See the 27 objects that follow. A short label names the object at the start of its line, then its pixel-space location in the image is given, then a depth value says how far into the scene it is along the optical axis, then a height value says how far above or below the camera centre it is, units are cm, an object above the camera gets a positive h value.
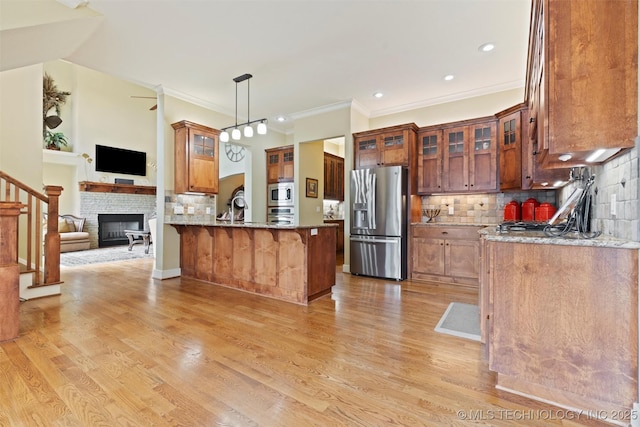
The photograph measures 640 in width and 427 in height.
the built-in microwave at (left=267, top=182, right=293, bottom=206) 655 +45
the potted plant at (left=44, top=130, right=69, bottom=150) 785 +201
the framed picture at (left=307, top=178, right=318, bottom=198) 608 +55
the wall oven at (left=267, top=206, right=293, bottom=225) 648 +0
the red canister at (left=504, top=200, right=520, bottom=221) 426 +3
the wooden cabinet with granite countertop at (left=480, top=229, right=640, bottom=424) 148 -57
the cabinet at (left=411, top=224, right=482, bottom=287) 429 -59
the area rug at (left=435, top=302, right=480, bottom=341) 261 -104
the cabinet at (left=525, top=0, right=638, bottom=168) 150 +71
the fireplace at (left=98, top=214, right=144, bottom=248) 883 -36
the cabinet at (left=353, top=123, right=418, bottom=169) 479 +112
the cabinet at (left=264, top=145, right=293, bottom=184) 657 +113
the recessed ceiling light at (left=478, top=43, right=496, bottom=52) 345 +194
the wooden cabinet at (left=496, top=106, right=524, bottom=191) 393 +88
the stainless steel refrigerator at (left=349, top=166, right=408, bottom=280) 466 -13
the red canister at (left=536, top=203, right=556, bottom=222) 394 +3
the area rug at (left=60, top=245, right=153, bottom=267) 635 -97
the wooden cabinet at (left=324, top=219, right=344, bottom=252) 774 -50
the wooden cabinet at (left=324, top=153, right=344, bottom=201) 719 +92
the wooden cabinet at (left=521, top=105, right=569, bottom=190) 289 +41
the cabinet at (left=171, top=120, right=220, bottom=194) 478 +94
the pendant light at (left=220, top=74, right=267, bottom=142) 413 +120
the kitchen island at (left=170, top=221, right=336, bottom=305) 354 -58
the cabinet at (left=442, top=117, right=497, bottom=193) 437 +85
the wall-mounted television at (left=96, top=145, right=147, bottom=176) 878 +166
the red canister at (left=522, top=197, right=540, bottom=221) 416 +6
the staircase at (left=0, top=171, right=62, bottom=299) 361 -44
